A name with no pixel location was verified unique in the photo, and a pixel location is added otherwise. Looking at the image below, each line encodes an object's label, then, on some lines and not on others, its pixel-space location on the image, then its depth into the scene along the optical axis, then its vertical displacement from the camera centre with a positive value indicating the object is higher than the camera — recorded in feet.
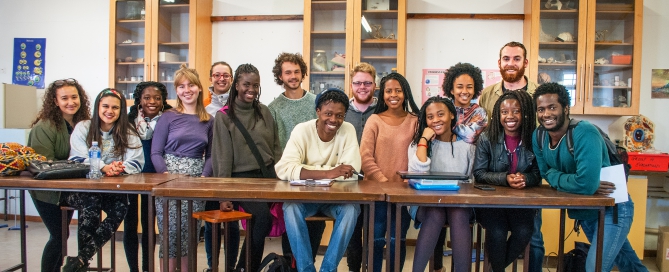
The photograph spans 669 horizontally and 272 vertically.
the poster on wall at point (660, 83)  13.42 +1.32
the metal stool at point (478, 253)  8.55 -2.44
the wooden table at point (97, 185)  7.19 -1.07
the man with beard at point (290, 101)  9.48 +0.43
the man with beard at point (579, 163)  6.72 -0.55
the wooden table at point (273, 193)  6.54 -1.03
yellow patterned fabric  7.77 -0.72
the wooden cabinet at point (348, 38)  13.51 +2.49
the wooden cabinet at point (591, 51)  12.79 +2.14
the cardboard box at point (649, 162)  11.59 -0.84
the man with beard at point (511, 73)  9.56 +1.09
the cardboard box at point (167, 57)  14.40 +1.93
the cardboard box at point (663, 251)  11.39 -3.06
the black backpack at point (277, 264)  7.48 -2.34
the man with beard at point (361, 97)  9.25 +0.52
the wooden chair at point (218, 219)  7.24 -1.57
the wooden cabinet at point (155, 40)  14.34 +2.45
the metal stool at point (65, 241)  8.36 -2.34
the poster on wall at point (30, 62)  16.16 +1.90
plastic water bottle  7.83 -0.78
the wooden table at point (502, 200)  6.44 -1.05
